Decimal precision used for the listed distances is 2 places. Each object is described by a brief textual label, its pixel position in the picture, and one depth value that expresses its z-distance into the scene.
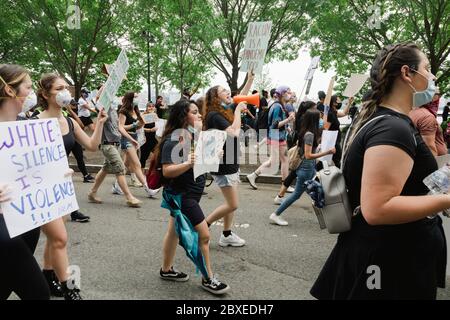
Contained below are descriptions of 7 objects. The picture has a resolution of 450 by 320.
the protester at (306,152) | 5.62
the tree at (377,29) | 13.30
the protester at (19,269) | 2.17
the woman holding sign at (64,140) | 2.93
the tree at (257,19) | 17.62
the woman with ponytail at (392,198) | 1.64
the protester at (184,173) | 3.52
